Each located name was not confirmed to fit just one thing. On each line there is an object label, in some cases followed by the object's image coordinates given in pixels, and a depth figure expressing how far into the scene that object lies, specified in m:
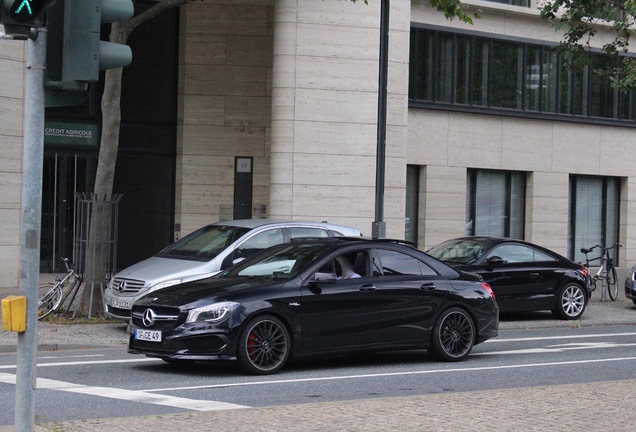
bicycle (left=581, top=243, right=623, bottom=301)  23.92
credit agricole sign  25.35
